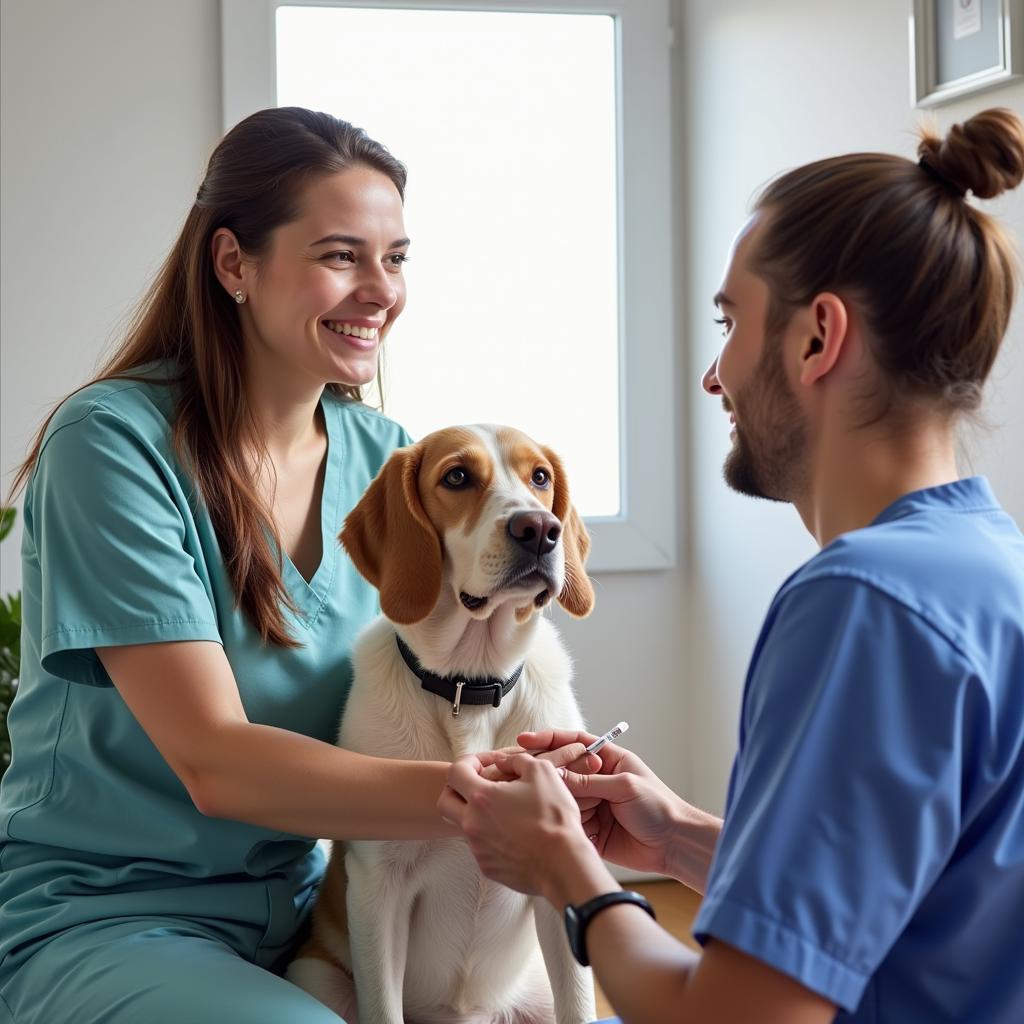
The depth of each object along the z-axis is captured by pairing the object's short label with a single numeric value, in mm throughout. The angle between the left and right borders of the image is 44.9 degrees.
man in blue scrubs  748
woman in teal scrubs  1357
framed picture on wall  1983
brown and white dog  1463
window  3197
